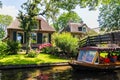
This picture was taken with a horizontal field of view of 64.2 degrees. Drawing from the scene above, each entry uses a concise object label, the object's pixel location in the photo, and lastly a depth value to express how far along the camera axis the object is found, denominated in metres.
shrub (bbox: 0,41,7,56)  14.37
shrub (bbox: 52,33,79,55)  15.02
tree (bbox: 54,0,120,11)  14.30
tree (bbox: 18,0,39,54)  15.28
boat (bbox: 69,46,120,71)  10.26
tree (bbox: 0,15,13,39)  40.71
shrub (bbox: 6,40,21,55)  15.04
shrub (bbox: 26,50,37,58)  14.22
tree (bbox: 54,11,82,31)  37.82
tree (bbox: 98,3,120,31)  25.91
